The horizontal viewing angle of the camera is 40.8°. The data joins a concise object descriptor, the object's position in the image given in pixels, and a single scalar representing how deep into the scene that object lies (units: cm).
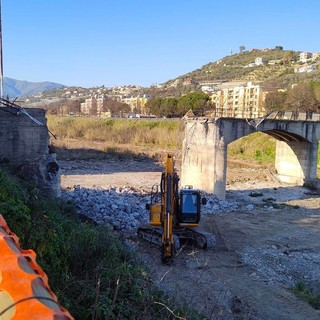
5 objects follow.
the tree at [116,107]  11031
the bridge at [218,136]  2706
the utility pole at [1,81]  1711
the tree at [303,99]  5563
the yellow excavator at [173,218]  1341
